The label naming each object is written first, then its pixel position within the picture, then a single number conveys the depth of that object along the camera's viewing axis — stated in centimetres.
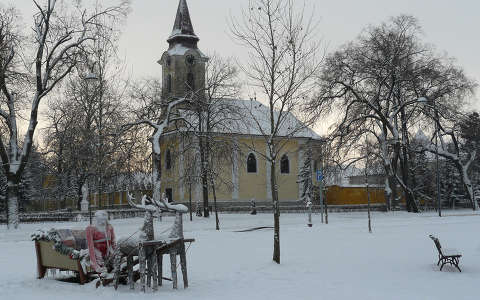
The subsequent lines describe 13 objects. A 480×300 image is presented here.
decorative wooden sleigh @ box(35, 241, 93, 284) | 1005
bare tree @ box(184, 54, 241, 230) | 3091
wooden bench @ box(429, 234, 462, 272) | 1138
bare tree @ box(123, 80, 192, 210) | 2581
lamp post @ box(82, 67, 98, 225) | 2162
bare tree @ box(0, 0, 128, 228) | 2638
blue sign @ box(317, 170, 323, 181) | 2644
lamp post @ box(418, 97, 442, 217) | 3097
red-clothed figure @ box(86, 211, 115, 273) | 982
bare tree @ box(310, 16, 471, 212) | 3506
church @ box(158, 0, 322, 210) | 4881
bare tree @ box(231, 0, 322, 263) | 1323
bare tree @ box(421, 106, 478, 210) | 3625
